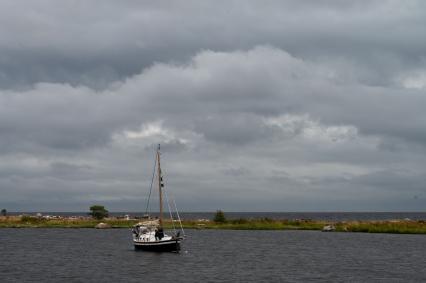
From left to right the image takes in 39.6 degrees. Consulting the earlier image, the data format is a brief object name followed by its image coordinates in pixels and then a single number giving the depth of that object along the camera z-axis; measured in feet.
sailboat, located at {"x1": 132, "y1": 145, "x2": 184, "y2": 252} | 334.81
